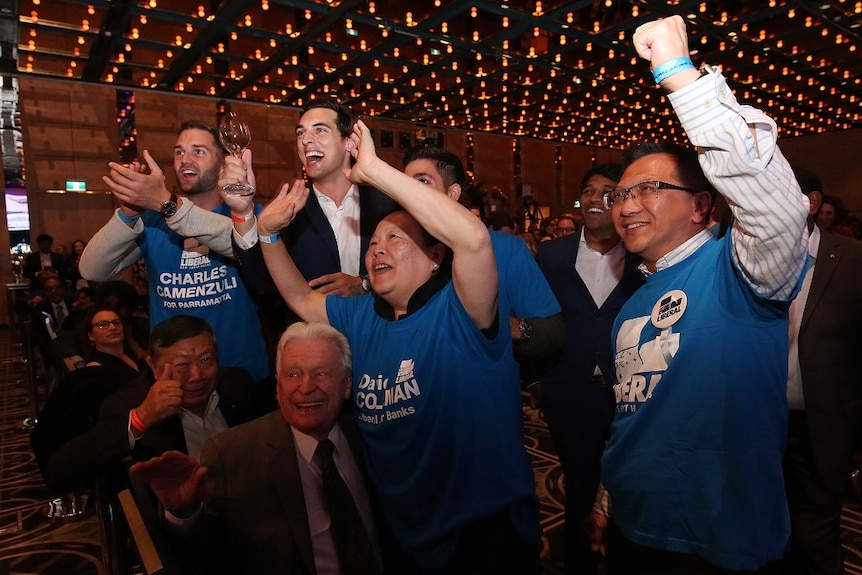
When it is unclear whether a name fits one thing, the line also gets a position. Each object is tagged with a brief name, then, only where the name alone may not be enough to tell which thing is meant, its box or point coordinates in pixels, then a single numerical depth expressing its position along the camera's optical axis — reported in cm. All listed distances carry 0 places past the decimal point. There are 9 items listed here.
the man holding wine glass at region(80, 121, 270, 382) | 221
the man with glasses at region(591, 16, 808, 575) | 101
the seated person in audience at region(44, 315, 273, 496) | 180
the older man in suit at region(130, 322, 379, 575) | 152
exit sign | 1116
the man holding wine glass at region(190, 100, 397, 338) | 201
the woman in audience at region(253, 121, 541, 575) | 139
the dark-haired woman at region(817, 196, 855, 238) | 478
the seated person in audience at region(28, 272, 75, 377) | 561
